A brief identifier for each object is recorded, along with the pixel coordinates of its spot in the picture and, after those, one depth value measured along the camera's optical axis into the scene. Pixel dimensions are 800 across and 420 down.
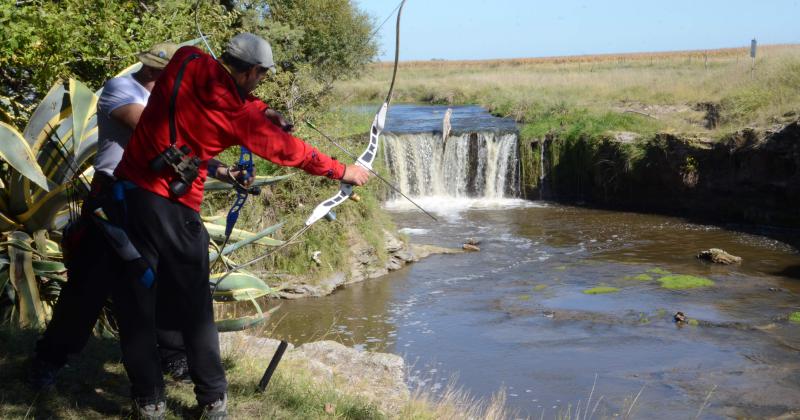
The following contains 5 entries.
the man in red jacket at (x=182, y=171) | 3.81
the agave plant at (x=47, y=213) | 5.82
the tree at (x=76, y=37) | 7.50
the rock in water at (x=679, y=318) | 12.02
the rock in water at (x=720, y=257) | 15.98
